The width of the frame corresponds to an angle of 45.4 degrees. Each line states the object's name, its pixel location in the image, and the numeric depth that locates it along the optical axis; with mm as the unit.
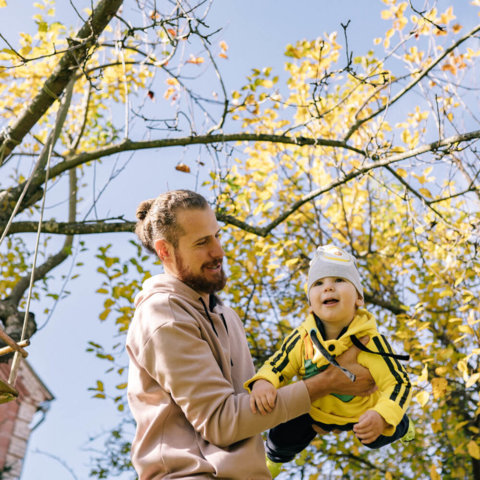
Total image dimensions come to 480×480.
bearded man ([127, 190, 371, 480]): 1721
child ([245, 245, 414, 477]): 1946
